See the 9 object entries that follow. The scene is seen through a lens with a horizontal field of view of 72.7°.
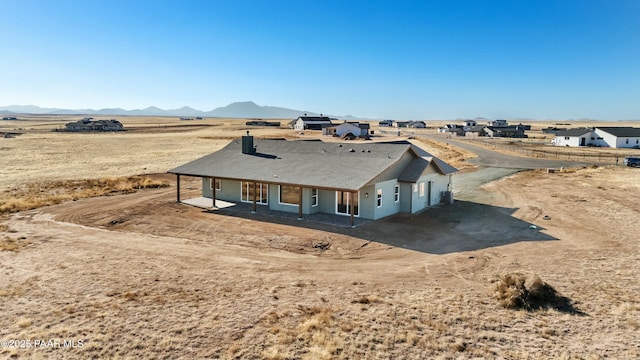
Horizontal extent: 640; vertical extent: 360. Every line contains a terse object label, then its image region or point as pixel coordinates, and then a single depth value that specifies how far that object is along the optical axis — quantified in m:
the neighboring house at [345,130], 109.98
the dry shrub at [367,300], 14.36
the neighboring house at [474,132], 124.50
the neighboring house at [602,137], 84.44
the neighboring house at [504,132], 117.31
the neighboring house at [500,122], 172.59
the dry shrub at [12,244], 19.66
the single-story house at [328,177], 25.66
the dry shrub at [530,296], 14.01
